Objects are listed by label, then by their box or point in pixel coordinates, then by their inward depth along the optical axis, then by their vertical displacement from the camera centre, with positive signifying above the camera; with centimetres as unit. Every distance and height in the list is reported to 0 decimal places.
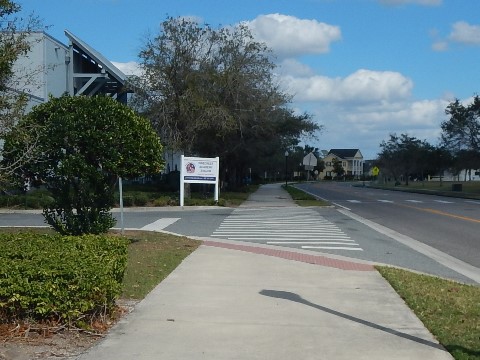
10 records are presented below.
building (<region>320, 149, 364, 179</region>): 18200 +316
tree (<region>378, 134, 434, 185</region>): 8831 +231
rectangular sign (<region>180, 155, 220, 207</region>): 3244 +3
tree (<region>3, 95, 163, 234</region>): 1236 +29
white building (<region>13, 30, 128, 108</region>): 4189 +726
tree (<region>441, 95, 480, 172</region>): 5562 +356
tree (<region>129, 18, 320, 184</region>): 3406 +452
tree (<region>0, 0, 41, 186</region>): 814 +122
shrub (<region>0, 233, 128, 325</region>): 646 -117
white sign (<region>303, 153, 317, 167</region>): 4816 +84
